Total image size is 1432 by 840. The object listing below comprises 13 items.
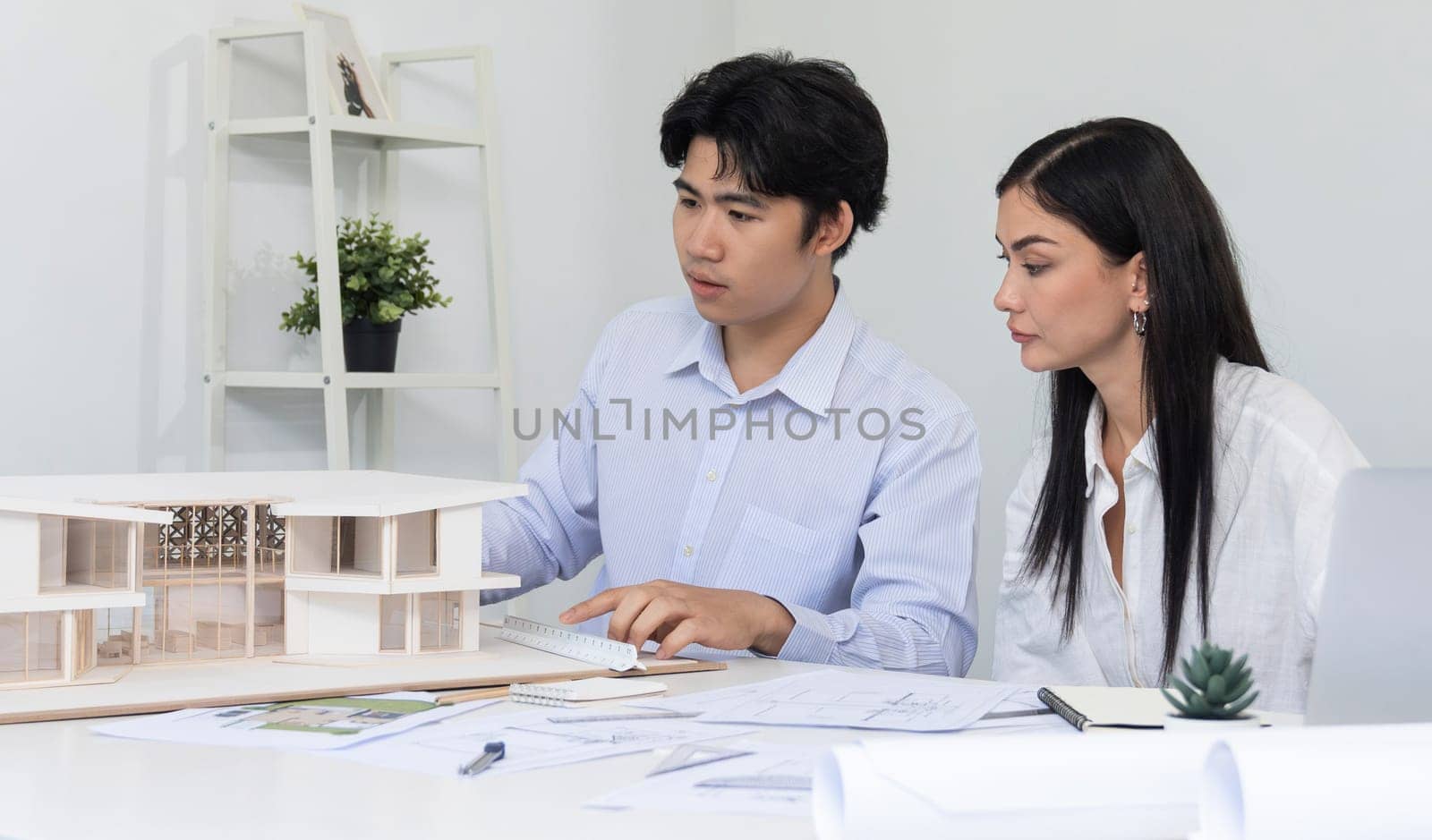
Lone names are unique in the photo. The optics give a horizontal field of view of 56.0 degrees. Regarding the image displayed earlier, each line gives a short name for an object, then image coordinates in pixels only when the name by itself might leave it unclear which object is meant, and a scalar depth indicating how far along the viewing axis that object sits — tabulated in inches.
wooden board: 43.7
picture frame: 93.3
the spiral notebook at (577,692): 46.3
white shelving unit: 89.5
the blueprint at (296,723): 40.4
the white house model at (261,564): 50.0
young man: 67.2
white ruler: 51.6
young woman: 63.7
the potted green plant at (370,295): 93.5
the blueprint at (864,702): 43.6
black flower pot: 93.6
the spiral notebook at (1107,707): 42.5
